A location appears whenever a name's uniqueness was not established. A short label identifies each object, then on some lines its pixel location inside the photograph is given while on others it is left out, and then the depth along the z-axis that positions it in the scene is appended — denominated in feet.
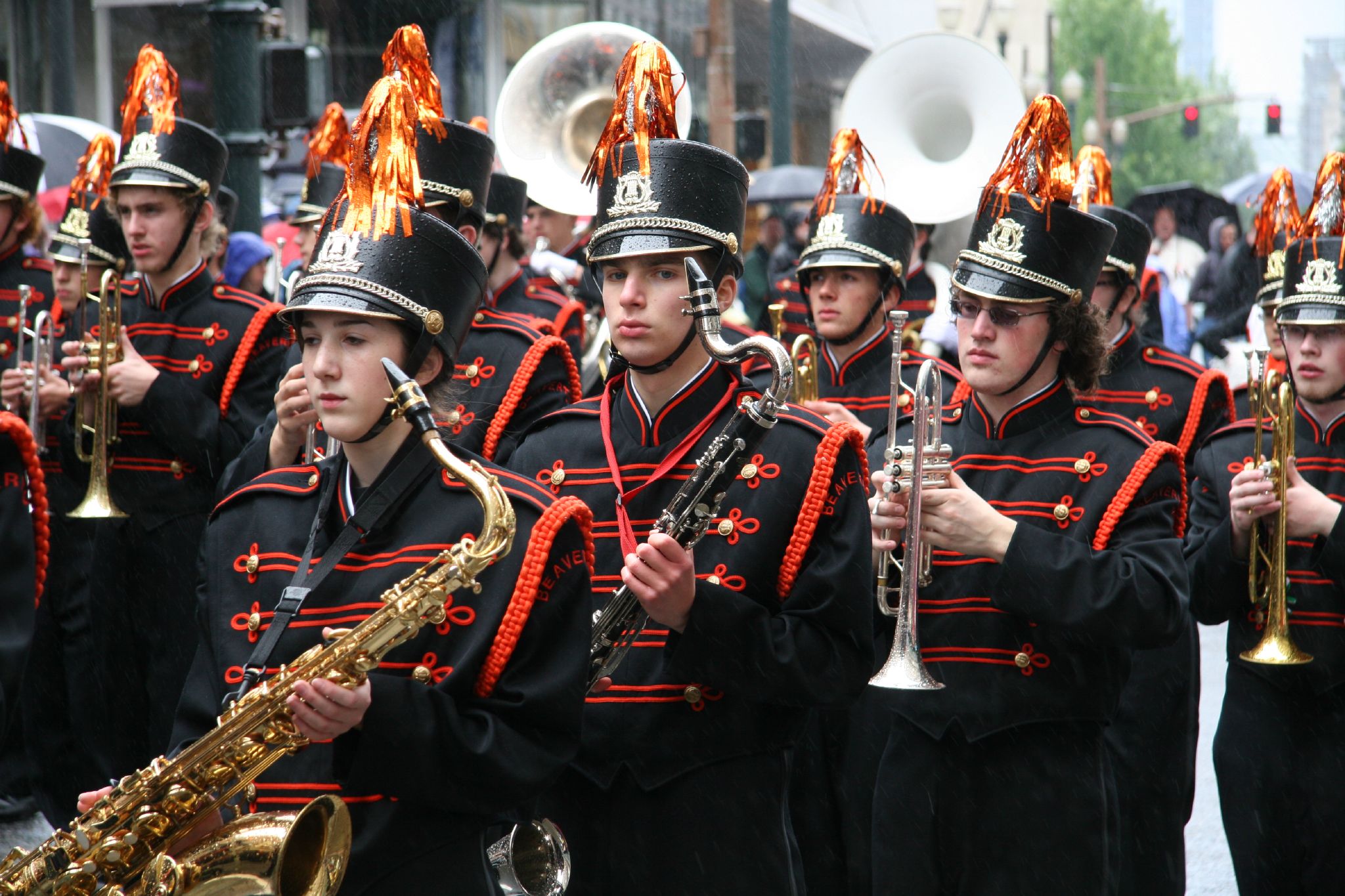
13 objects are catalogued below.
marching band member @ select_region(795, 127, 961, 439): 44.14
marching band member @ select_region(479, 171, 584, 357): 49.83
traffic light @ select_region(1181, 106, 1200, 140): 290.35
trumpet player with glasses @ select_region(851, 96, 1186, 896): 28.91
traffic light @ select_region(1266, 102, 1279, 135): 245.80
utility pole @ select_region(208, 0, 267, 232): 63.26
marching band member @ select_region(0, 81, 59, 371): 47.06
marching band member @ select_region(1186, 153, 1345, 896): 35.99
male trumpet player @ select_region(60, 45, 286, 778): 42.93
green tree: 447.01
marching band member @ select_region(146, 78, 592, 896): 21.01
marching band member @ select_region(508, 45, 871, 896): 25.16
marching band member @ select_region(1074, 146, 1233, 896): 38.32
